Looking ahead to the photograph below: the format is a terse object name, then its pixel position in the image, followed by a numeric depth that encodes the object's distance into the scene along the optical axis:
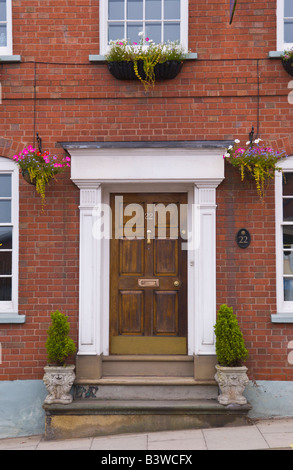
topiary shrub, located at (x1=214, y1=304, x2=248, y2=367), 5.47
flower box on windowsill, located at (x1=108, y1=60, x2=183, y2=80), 5.94
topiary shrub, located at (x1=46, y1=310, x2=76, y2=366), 5.54
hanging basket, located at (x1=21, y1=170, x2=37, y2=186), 5.80
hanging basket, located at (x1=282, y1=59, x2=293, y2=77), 5.93
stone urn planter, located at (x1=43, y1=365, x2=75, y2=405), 5.51
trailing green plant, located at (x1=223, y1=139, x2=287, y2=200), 5.72
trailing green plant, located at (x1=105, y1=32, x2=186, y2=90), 5.89
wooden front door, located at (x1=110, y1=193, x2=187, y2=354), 6.19
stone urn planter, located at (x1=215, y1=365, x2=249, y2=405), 5.45
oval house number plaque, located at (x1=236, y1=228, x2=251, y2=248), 5.99
